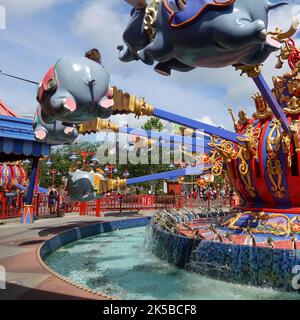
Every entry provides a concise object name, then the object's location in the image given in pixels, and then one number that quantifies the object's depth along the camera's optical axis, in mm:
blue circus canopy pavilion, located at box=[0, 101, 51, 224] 12164
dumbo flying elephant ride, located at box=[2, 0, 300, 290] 2639
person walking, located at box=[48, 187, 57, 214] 17375
